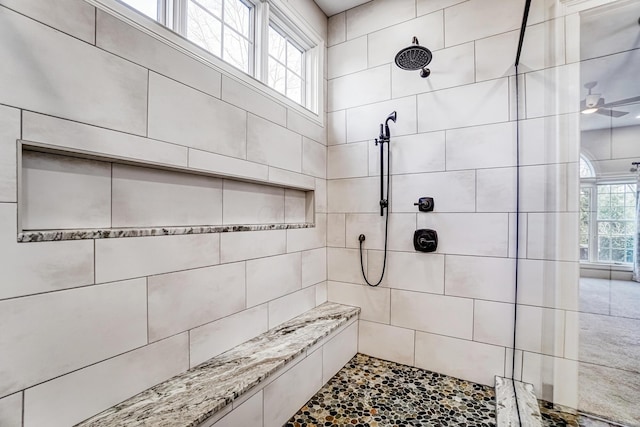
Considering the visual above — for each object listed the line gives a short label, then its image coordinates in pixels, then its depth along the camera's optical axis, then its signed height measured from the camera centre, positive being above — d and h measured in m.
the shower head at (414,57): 1.80 +1.01
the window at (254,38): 1.51 +1.14
